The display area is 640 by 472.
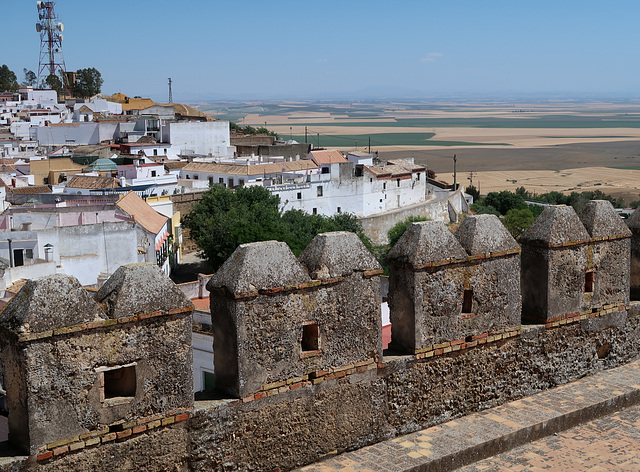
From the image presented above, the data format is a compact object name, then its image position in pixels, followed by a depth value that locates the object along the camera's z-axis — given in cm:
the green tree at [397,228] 4474
